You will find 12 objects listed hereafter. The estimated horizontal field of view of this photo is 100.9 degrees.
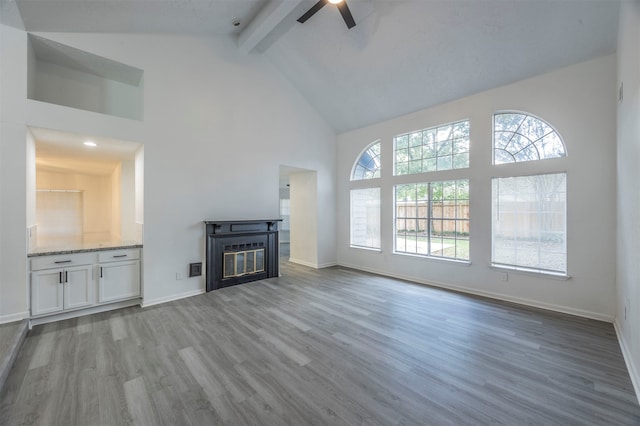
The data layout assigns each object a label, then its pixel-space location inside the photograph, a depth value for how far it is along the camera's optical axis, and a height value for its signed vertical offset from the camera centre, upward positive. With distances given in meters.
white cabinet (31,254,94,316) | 3.03 -0.85
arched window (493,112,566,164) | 3.57 +1.03
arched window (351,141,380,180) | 5.66 +1.06
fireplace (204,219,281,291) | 4.34 -0.69
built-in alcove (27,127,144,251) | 3.44 +0.49
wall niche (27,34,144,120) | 3.27 +1.90
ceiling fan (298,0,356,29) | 3.14 +2.49
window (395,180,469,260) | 4.39 -0.12
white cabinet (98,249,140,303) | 3.46 -0.84
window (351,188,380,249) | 5.66 -0.13
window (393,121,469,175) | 4.41 +1.14
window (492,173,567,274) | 3.50 -0.15
